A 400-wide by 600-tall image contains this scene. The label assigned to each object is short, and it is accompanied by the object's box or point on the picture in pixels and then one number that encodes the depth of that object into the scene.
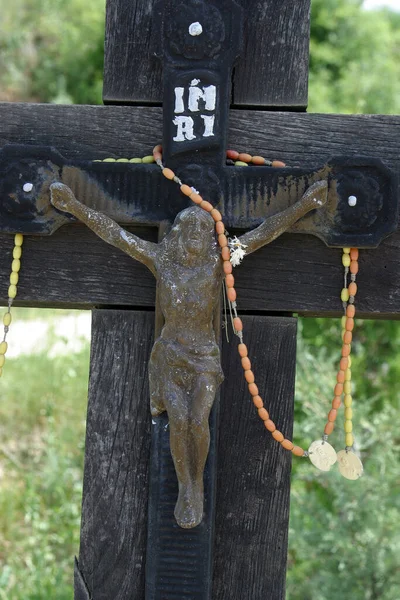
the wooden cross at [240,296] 1.17
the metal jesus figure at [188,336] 1.11
